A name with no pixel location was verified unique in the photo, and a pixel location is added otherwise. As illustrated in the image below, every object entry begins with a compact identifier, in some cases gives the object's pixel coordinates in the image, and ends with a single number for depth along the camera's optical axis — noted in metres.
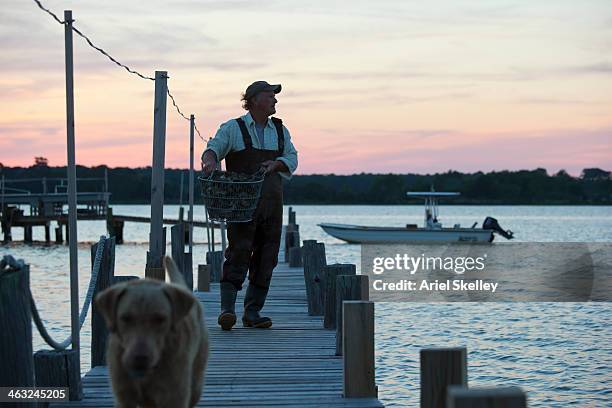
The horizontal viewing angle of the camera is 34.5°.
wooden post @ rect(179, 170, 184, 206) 23.26
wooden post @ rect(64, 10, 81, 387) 6.91
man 9.63
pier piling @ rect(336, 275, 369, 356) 9.21
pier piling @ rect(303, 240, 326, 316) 12.57
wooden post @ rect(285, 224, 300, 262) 27.08
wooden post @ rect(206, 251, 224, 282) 18.30
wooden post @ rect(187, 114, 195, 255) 18.86
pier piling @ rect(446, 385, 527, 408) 3.55
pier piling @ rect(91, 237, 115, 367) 8.12
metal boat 47.91
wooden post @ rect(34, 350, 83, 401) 7.02
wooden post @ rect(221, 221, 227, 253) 19.90
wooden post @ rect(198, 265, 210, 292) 15.87
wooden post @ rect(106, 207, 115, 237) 54.75
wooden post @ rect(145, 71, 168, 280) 11.02
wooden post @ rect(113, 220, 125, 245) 60.94
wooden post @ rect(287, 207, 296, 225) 36.93
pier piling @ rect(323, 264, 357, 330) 10.78
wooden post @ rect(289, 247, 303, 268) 23.19
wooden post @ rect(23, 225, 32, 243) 69.41
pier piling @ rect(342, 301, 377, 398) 7.35
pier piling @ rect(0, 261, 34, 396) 5.79
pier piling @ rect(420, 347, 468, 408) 5.10
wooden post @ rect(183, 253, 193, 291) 16.33
